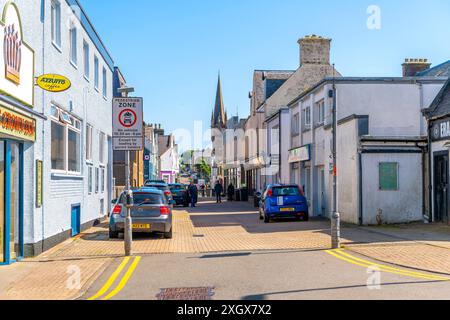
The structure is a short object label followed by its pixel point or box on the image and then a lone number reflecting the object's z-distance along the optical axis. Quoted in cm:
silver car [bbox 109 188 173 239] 1670
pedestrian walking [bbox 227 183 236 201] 4875
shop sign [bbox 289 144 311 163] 2720
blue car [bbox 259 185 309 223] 2264
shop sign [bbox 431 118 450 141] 1881
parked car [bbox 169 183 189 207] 3903
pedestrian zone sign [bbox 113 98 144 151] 1456
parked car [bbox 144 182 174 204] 2908
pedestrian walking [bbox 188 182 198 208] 3882
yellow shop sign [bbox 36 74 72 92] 1247
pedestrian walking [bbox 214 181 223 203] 4489
